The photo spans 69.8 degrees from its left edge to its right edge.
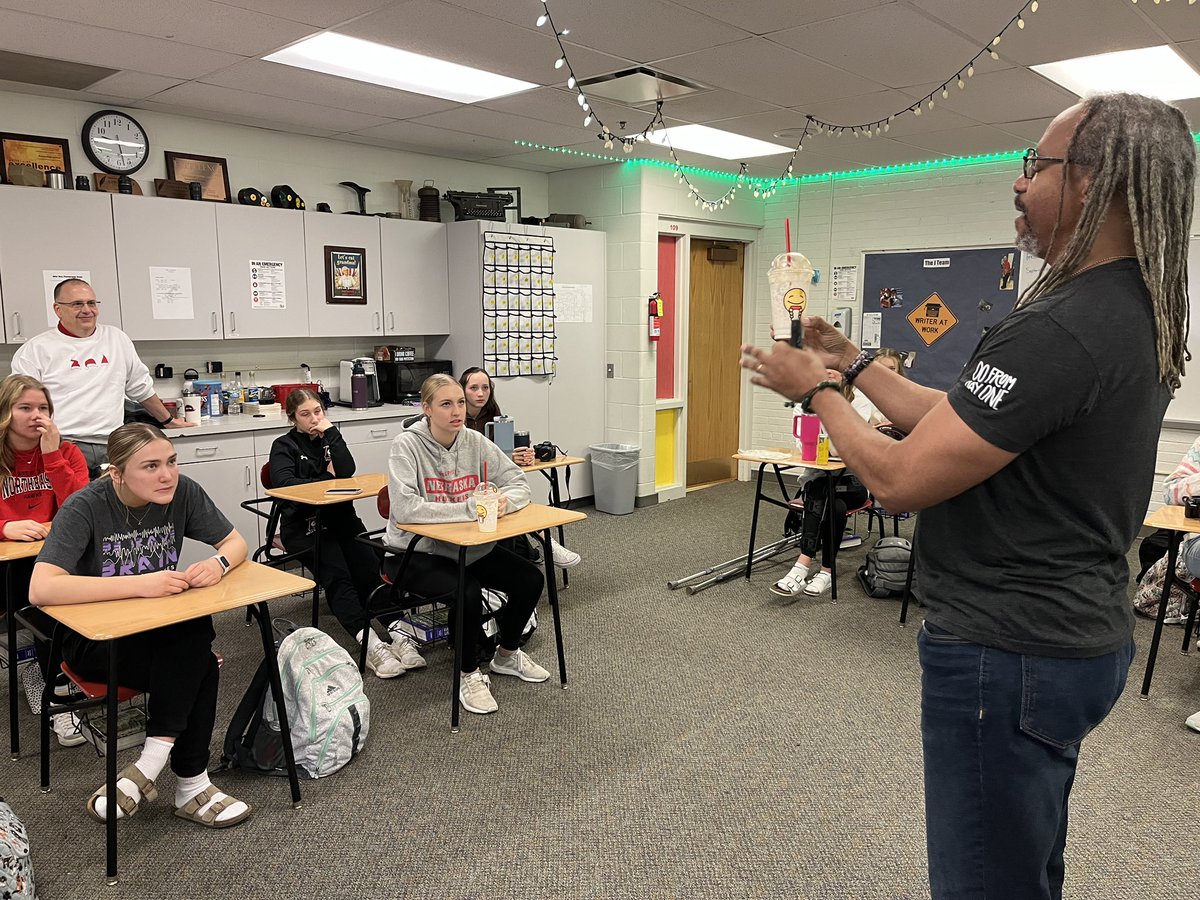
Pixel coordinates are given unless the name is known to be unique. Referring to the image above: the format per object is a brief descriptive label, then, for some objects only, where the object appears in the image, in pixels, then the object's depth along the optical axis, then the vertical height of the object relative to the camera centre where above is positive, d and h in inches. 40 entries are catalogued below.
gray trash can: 257.9 -48.4
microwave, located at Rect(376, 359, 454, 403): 237.1 -18.6
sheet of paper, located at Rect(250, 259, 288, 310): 206.4 +6.6
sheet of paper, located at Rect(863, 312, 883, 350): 287.7 -4.9
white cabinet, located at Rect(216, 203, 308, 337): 201.2 +9.9
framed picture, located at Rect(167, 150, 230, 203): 199.6 +32.8
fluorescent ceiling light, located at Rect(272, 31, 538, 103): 152.3 +46.4
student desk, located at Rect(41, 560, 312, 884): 84.8 -30.4
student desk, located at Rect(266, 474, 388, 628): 146.2 -31.2
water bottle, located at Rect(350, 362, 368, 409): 226.2 -20.0
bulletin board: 262.4 +4.1
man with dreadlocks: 45.4 -8.6
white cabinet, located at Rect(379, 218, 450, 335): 231.5 +9.9
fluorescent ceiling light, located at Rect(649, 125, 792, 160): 220.4 +46.0
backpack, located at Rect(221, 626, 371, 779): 108.7 -51.4
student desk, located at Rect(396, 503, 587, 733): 120.2 -30.9
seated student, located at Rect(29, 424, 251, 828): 93.7 -29.6
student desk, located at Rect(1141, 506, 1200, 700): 125.8 -34.0
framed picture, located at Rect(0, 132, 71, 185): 177.0 +33.2
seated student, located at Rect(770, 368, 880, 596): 184.5 -46.4
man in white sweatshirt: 163.9 -10.5
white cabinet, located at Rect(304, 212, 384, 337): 216.1 +10.7
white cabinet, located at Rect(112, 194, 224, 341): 184.9 +10.0
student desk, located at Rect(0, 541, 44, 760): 108.8 -37.5
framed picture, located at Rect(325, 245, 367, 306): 219.8 +9.7
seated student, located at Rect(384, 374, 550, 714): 128.9 -29.2
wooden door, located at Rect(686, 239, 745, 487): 293.6 -17.6
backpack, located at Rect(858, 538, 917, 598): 183.3 -54.2
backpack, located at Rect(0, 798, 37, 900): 79.3 -51.1
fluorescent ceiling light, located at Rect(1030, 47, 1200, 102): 157.4 +46.3
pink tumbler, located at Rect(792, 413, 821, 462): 179.8 -25.3
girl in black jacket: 146.5 -39.1
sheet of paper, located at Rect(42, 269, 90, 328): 174.2 +6.6
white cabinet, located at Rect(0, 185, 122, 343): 169.9 +13.5
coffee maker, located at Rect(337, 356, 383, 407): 230.2 -18.0
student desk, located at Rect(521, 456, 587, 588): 184.5 -32.8
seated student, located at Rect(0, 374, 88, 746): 119.3 -22.3
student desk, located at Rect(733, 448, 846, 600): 177.0 -31.8
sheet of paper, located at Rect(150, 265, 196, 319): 189.6 +4.5
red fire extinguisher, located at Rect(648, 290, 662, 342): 262.7 -0.3
